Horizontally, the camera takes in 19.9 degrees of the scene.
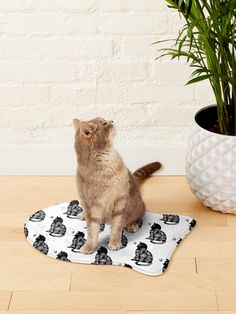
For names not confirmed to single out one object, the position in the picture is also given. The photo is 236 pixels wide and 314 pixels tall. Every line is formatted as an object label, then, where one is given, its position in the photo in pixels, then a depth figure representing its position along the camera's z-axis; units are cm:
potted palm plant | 205
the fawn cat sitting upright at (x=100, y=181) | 209
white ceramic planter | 225
